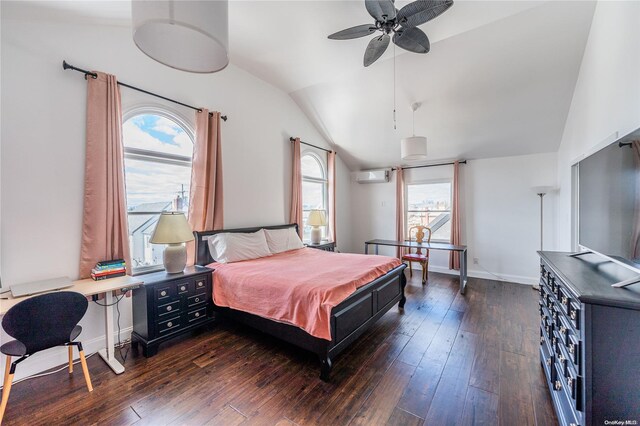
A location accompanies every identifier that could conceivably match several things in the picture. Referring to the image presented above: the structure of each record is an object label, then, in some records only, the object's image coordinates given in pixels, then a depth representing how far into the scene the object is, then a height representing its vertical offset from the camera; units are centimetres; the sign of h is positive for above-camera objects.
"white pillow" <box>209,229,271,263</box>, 330 -46
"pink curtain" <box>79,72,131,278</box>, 248 +30
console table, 423 -62
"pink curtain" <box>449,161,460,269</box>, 515 -13
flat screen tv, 142 +4
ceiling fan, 202 +156
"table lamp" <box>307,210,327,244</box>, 486 -22
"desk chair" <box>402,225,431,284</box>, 472 -84
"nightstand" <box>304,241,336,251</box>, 483 -64
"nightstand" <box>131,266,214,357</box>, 249 -95
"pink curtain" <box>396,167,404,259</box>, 581 +10
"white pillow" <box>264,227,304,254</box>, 396 -44
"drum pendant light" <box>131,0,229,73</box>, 123 +96
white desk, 219 -64
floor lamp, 422 +28
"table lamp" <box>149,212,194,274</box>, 267 -26
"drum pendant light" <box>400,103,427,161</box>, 351 +84
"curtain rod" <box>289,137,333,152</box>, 474 +129
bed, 215 -103
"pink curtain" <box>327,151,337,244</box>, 569 +34
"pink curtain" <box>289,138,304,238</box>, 473 +50
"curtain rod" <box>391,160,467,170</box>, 519 +94
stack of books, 243 -54
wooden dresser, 116 -65
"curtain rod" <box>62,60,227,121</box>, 238 +131
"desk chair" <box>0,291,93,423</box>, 167 -73
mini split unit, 598 +80
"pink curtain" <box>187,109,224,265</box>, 329 +43
